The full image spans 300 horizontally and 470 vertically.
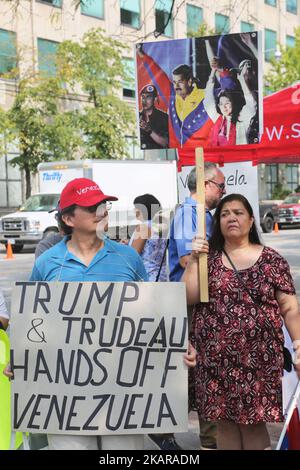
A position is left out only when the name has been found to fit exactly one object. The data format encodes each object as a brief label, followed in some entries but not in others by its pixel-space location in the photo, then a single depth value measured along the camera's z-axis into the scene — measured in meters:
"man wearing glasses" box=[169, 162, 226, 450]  4.40
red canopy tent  6.49
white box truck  21.31
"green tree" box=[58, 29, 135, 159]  30.17
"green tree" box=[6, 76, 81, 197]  28.98
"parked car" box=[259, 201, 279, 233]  27.41
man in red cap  3.39
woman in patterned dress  3.48
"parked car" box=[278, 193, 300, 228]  30.20
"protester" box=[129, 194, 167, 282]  5.28
